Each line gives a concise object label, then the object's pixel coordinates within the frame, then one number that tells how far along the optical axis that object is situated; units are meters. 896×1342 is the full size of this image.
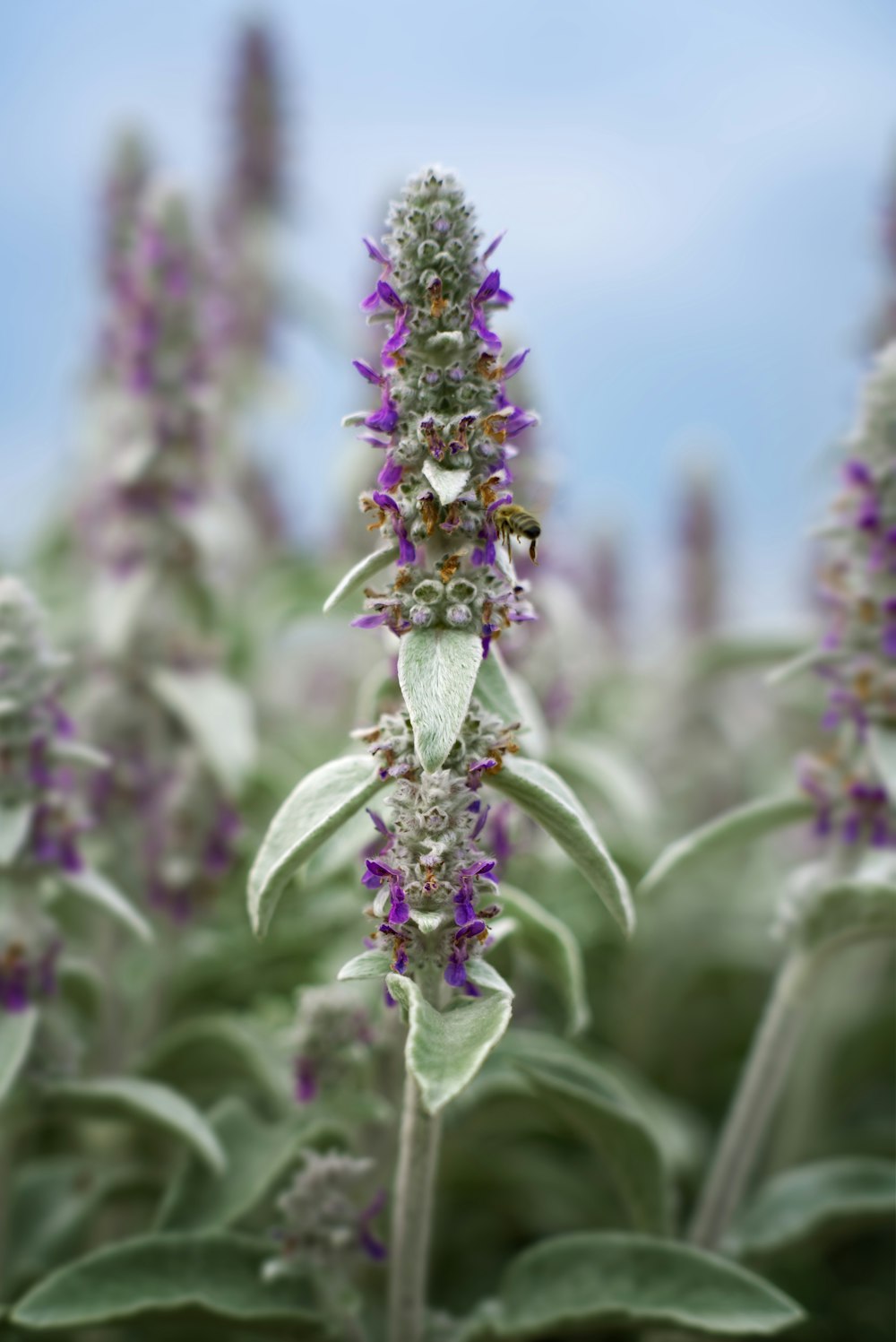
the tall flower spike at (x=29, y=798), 0.80
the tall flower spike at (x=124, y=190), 1.48
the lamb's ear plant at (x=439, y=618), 0.71
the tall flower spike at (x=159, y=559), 0.98
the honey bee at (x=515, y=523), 0.71
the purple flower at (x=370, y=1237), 0.78
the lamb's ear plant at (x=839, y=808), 0.84
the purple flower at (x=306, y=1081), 0.81
